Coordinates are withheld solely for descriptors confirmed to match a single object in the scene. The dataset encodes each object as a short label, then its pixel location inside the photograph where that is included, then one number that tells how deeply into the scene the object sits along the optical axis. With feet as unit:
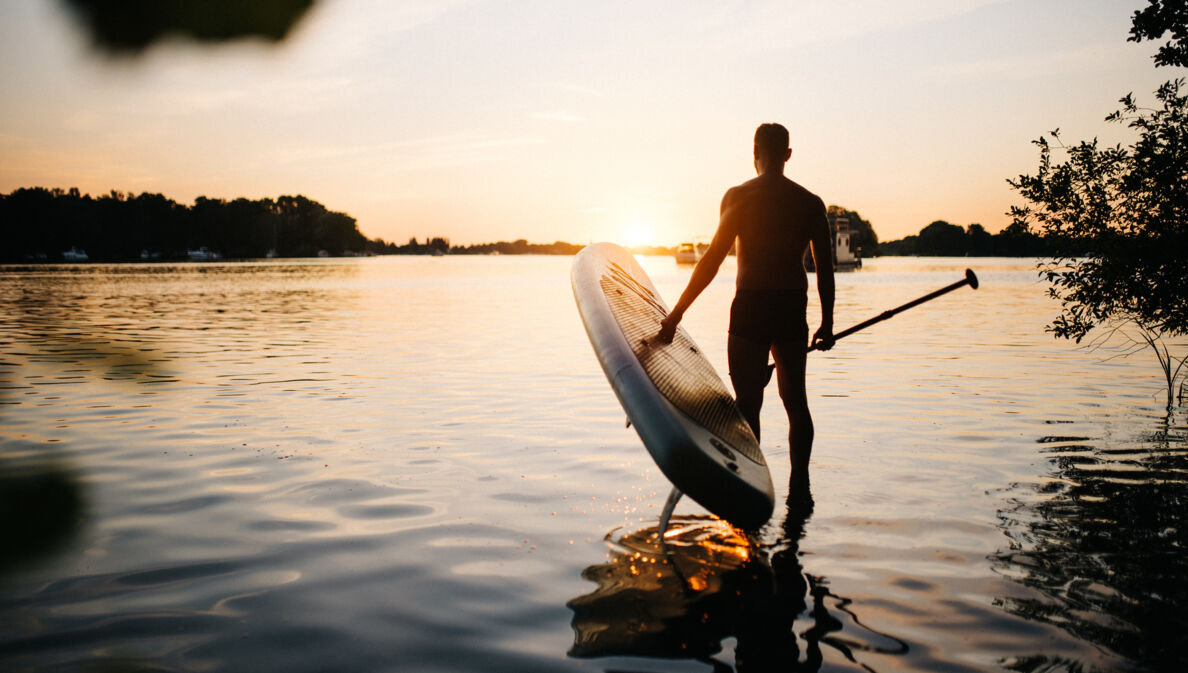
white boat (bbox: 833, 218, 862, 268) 302.68
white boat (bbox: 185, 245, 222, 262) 583.58
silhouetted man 16.99
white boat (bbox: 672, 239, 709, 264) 441.27
